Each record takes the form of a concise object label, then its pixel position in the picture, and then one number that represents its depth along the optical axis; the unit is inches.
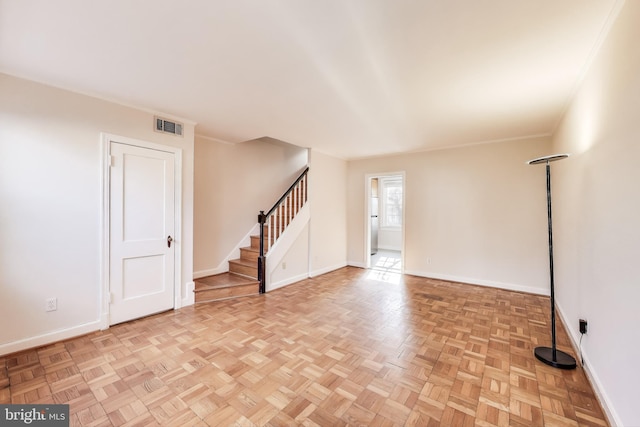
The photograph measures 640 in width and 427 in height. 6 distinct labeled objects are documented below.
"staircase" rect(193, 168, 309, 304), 148.0
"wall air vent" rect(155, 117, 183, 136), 122.7
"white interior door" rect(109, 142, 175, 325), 111.5
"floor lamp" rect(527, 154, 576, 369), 83.0
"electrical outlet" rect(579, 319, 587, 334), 83.7
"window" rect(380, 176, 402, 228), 316.2
